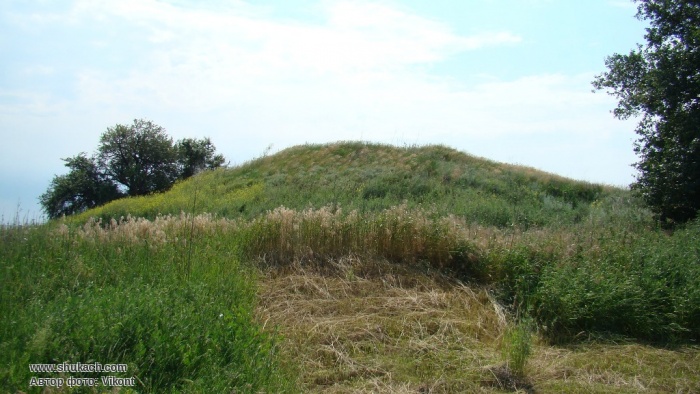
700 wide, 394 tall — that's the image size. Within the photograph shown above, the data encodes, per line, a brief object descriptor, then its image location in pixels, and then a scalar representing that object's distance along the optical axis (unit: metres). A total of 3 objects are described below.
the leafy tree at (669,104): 12.23
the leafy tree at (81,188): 30.75
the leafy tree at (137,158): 32.31
